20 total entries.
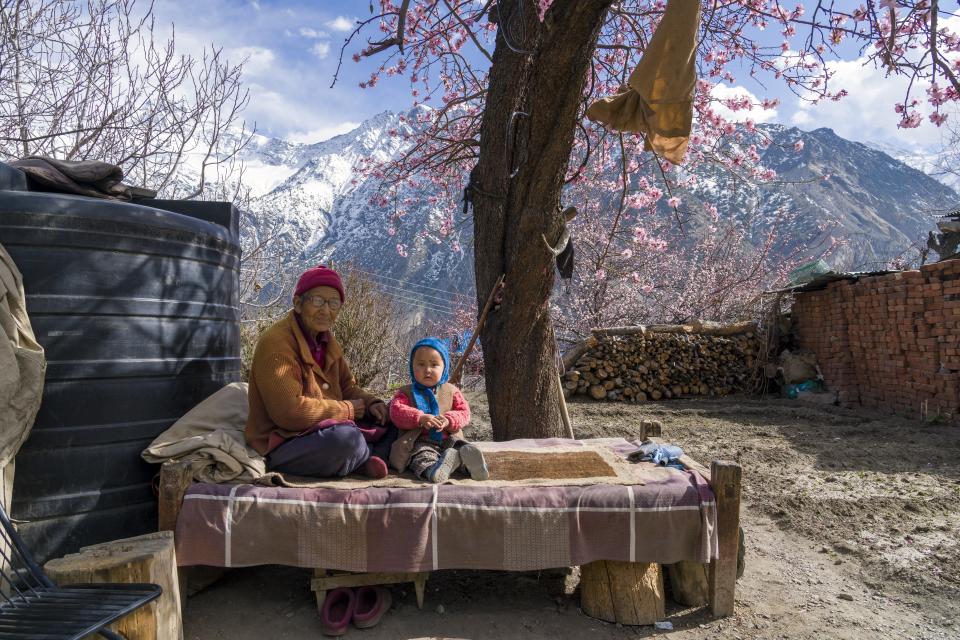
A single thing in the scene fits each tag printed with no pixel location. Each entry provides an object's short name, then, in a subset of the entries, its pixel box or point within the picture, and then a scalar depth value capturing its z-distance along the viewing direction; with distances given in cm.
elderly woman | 273
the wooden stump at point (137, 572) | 208
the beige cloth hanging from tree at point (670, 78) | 295
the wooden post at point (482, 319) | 407
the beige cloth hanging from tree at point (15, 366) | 218
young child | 281
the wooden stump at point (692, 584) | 281
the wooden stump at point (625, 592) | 265
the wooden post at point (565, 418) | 422
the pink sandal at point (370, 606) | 259
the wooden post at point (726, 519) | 266
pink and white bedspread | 255
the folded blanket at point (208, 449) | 262
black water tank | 244
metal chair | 167
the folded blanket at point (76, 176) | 269
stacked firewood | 907
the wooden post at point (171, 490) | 255
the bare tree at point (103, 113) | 561
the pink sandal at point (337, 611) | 254
